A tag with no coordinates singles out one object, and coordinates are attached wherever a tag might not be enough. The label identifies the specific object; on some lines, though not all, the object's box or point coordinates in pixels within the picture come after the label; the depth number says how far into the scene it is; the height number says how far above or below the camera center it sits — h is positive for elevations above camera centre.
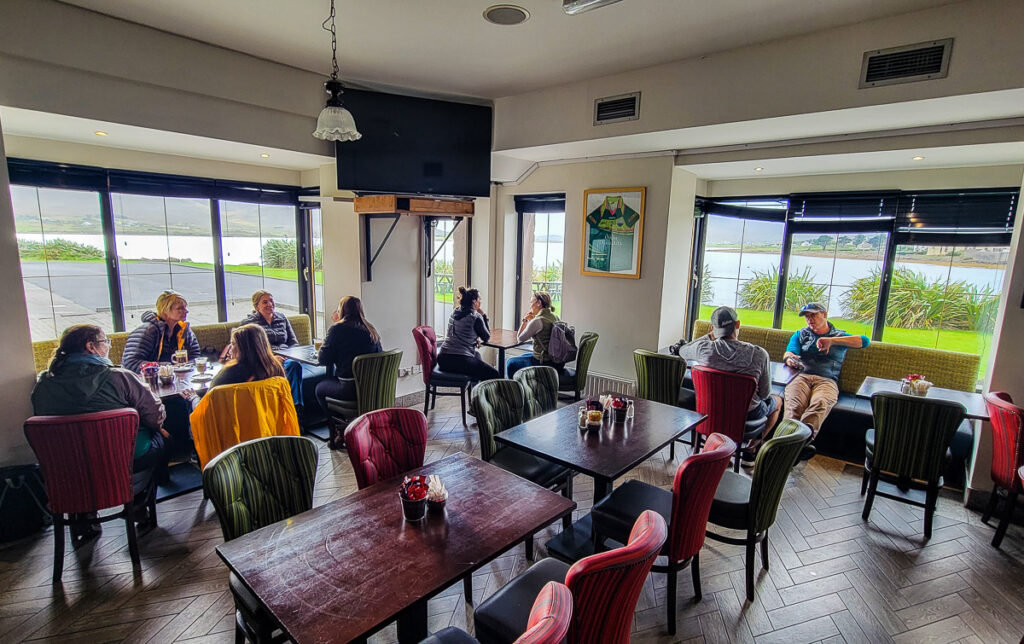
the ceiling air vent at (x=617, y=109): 3.91 +1.21
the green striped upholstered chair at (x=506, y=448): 2.91 -1.15
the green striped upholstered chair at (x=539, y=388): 3.40 -0.95
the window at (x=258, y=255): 5.59 -0.11
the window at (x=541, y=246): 5.70 +0.11
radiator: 5.12 -1.37
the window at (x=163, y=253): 4.79 -0.11
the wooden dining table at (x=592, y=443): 2.48 -1.03
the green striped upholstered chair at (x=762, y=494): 2.38 -1.21
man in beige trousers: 4.31 -0.88
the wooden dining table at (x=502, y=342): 4.90 -0.90
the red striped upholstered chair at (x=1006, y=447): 2.93 -1.08
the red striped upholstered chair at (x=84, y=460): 2.41 -1.13
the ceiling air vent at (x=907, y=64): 2.77 +1.19
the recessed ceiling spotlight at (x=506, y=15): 2.89 +1.44
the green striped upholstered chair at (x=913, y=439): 3.02 -1.10
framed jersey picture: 4.84 +0.26
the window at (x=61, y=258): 4.23 -0.18
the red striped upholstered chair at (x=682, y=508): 2.19 -1.28
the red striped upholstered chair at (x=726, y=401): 3.45 -1.01
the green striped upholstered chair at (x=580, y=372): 4.70 -1.14
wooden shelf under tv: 4.57 +0.44
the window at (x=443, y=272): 5.97 -0.25
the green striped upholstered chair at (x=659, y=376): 3.87 -0.94
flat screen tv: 4.08 +0.90
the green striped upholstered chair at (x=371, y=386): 3.84 -1.10
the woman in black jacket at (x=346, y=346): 4.04 -0.81
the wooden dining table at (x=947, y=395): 3.29 -0.95
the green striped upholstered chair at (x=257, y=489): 1.84 -1.04
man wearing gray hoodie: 3.61 -0.71
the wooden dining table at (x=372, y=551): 1.44 -1.05
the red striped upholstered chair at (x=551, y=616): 1.14 -0.89
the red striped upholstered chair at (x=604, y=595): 1.43 -1.03
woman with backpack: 4.78 -0.71
